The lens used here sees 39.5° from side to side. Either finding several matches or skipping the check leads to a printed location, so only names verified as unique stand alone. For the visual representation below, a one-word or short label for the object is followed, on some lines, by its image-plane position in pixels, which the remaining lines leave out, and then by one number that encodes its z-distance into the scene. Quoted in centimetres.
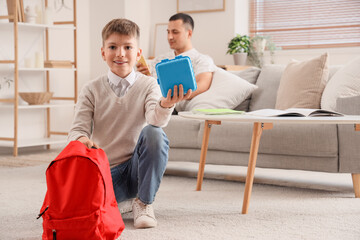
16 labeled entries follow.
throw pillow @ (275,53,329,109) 299
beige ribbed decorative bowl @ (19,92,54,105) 423
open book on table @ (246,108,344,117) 217
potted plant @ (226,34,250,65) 464
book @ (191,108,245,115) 226
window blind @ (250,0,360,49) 466
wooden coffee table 200
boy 190
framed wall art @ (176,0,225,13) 499
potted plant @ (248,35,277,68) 473
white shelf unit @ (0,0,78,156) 402
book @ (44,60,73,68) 437
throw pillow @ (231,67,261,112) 333
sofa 252
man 334
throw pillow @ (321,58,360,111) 280
